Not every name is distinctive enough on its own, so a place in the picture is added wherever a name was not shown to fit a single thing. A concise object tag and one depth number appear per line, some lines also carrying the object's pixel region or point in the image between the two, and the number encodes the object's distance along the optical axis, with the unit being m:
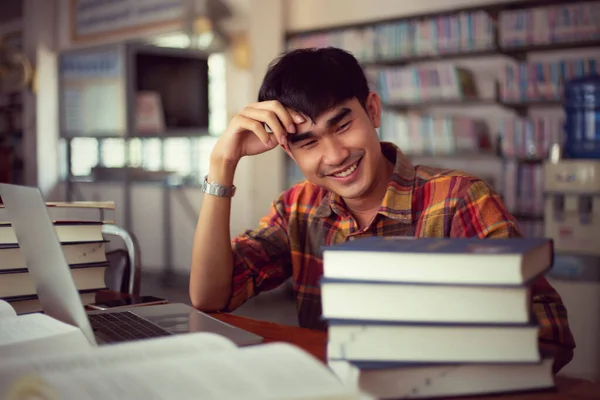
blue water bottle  4.04
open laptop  0.87
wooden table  0.77
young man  1.40
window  6.49
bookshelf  4.13
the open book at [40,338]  0.86
